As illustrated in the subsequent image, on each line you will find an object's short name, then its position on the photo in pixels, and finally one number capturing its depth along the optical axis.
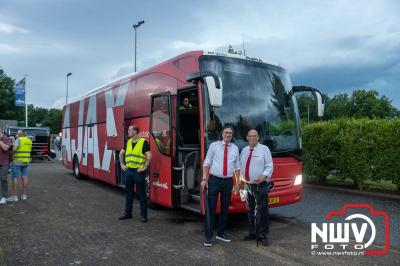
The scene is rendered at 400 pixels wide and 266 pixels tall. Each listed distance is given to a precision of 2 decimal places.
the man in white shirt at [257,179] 6.17
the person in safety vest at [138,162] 7.83
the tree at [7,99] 59.94
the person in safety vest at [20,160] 9.91
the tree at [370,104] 85.56
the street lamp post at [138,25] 25.52
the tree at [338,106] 92.81
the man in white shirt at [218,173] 6.21
